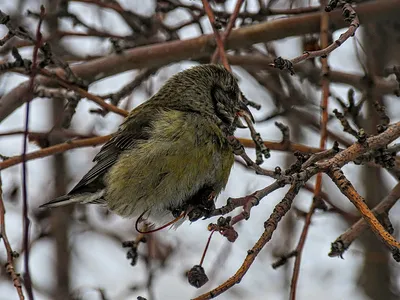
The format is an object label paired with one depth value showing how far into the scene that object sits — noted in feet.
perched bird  21.63
